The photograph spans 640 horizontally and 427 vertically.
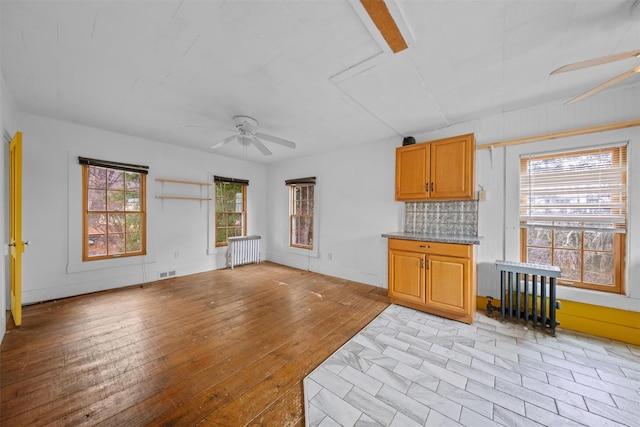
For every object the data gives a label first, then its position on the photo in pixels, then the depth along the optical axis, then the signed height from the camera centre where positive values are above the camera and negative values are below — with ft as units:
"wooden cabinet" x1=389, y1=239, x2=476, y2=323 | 8.88 -2.60
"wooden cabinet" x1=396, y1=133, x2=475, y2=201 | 9.58 +1.87
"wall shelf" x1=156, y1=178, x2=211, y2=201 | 14.20 +1.84
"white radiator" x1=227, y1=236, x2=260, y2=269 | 17.16 -2.83
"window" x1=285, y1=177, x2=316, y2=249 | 17.35 +0.03
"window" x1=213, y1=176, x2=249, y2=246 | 17.21 +0.31
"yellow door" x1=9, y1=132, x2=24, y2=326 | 8.03 -0.20
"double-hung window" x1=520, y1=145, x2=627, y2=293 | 7.98 -0.02
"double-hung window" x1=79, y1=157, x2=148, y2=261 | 12.02 +0.13
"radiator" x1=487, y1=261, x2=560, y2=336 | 8.14 -2.97
